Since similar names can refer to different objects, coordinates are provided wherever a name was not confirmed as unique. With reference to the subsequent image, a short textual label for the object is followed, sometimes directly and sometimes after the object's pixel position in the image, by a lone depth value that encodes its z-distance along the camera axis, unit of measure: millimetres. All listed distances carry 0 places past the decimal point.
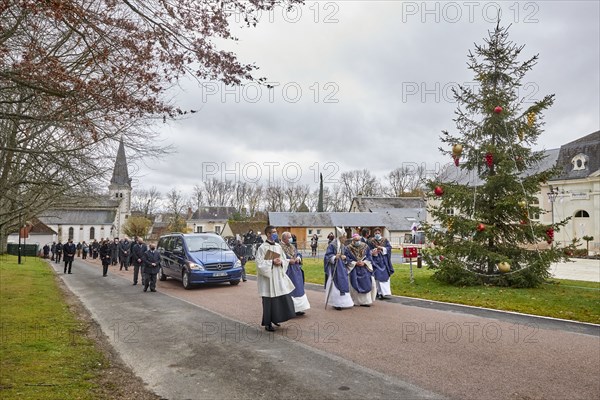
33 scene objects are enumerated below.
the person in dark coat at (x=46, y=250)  48844
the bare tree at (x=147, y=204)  102781
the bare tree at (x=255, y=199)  94062
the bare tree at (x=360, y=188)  95256
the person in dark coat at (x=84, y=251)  47688
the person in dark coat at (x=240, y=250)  22088
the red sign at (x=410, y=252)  15883
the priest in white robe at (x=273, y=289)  8484
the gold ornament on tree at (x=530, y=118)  14848
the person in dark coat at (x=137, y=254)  16845
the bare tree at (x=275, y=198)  93000
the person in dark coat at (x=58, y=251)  40172
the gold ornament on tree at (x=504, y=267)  12286
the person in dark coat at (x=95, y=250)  46294
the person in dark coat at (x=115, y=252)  31059
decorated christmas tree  14594
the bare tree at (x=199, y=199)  102062
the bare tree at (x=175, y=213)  84562
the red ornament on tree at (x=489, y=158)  14960
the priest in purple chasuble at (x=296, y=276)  9992
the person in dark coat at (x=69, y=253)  24844
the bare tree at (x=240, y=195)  97938
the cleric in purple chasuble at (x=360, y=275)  11273
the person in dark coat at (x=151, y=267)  14984
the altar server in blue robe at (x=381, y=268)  12547
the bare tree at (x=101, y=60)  5957
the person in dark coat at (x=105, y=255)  22266
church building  96519
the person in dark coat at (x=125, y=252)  26678
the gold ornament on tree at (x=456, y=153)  13905
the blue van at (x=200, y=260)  15382
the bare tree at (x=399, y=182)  92875
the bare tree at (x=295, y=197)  92125
